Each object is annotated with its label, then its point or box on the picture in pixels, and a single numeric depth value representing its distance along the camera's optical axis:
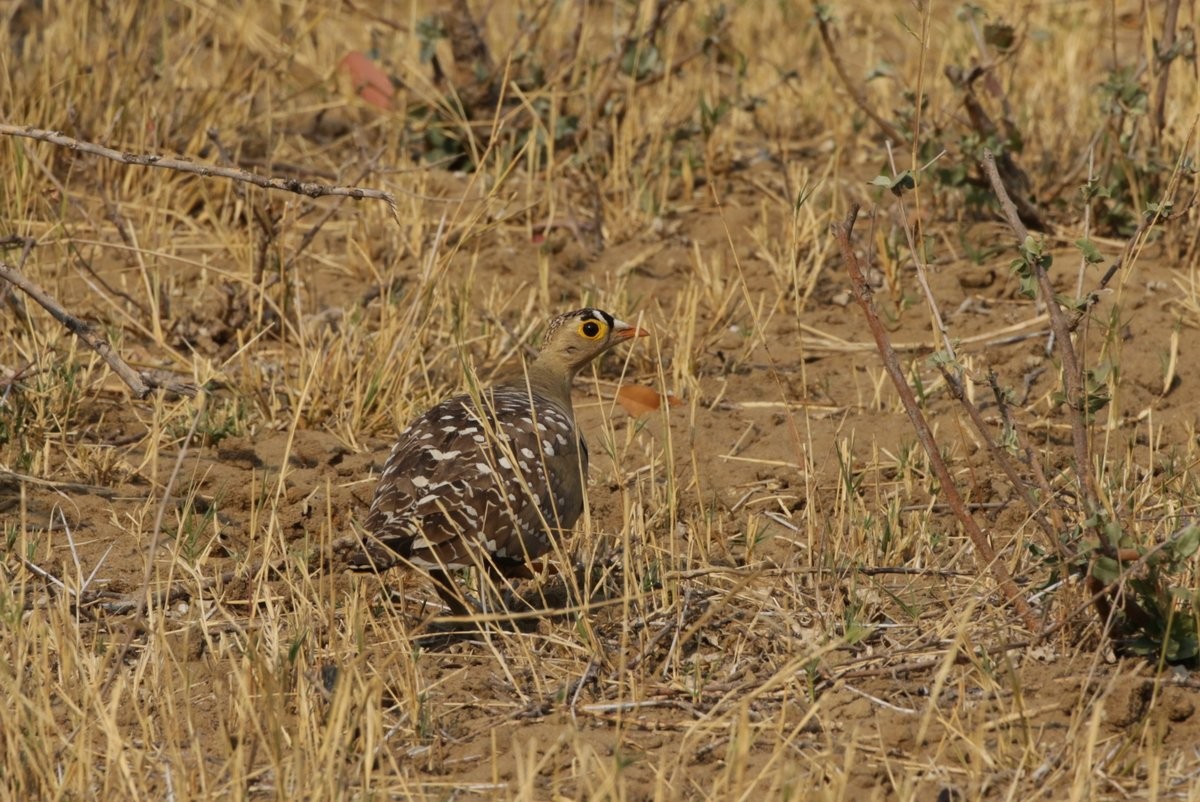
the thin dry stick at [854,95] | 12.99
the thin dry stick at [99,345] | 7.11
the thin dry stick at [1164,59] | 12.40
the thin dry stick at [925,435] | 7.66
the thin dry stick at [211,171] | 7.25
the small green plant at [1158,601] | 7.16
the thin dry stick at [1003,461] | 7.53
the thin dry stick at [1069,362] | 7.51
